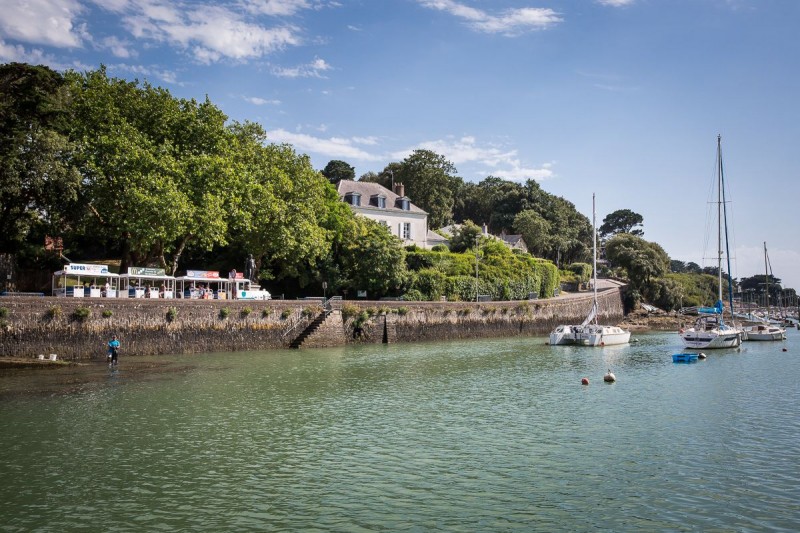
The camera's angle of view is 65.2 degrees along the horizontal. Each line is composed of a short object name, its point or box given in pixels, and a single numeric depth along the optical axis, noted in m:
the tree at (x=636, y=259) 107.81
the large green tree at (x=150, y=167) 48.06
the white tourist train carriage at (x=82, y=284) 44.28
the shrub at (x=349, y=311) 55.38
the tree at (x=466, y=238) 83.12
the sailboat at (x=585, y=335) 59.41
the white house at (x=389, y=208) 83.12
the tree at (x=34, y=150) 43.91
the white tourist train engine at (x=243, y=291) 53.19
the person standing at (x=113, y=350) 37.78
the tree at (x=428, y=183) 111.88
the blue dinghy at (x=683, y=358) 46.84
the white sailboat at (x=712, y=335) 56.03
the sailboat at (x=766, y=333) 69.56
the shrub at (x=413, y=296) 67.50
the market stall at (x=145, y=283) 46.75
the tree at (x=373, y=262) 66.25
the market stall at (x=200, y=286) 51.06
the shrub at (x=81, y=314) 40.03
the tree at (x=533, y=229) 118.88
